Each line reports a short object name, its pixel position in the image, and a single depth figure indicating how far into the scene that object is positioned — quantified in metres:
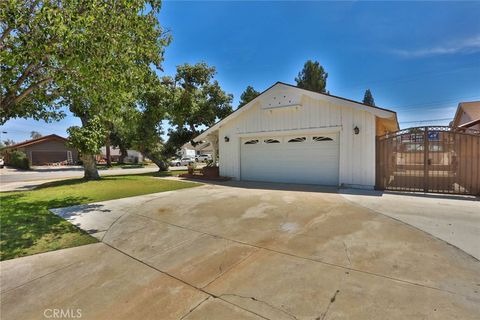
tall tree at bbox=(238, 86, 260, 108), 30.94
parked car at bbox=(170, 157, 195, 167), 36.17
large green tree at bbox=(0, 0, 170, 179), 4.98
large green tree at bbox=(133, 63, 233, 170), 19.02
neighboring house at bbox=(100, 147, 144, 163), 49.17
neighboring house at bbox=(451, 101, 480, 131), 18.12
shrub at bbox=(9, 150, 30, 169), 31.35
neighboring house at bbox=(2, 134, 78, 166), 35.47
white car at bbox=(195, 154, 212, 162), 48.39
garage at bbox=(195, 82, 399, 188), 9.58
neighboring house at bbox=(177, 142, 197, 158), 44.51
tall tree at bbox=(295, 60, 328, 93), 28.91
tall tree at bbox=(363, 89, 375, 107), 53.25
